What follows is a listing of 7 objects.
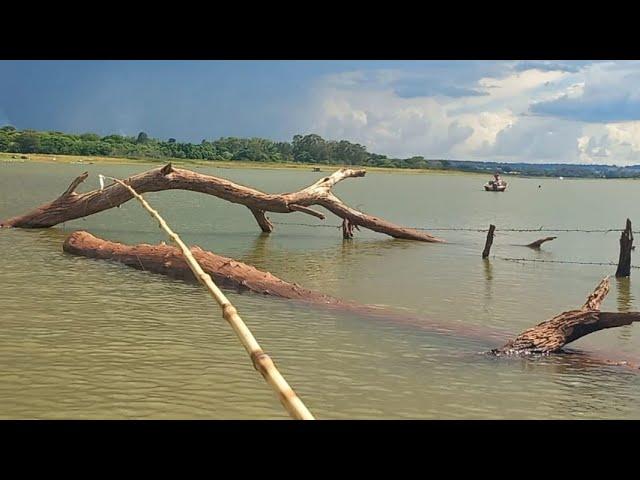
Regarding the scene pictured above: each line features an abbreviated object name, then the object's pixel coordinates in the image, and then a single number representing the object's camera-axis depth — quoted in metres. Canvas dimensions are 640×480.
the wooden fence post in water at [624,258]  15.35
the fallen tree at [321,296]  8.12
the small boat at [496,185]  60.20
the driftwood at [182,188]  18.67
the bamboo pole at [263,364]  1.89
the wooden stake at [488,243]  18.05
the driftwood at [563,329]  8.02
